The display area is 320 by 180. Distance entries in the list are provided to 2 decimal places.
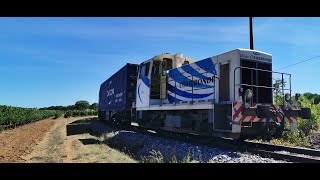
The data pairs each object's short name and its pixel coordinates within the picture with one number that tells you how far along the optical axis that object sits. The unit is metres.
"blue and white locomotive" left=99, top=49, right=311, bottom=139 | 7.13
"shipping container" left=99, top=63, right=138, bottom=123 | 13.09
